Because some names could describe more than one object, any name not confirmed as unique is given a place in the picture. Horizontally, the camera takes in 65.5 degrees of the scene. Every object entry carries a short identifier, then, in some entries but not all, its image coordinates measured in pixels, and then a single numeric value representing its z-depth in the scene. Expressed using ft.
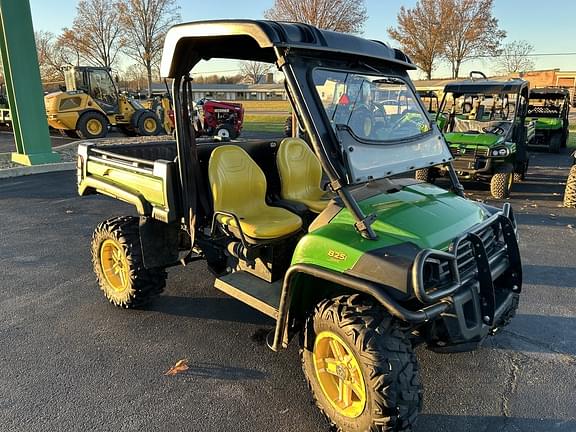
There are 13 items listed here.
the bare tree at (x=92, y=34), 117.08
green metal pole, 32.81
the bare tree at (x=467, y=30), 96.78
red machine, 54.24
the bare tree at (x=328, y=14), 87.20
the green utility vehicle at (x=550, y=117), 43.19
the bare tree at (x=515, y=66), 114.07
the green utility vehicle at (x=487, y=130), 24.99
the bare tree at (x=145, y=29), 110.22
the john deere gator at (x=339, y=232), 7.11
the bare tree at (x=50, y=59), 130.53
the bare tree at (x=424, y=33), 99.04
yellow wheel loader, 49.19
